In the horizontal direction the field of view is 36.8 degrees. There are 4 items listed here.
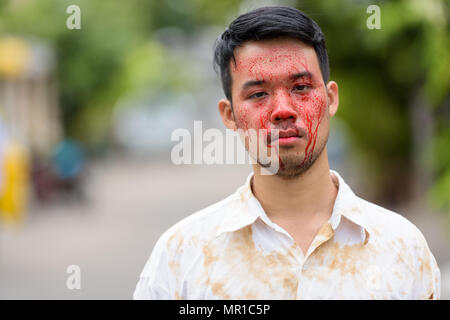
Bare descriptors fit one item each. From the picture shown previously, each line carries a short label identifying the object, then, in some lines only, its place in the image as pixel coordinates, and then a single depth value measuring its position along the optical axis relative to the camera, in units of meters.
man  2.13
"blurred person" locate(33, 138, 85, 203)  15.02
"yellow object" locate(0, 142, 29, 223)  8.77
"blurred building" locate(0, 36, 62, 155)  18.14
